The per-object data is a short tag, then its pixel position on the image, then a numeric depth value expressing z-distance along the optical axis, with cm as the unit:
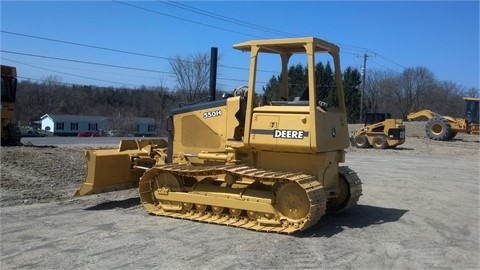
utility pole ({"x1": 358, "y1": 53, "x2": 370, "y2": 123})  5198
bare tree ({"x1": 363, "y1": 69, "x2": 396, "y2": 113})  8425
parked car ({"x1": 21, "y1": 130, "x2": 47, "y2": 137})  6266
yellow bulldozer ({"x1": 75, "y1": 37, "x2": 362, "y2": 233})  792
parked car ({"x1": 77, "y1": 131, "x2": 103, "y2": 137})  6501
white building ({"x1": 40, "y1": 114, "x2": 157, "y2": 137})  8562
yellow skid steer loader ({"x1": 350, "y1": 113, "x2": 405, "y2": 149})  3008
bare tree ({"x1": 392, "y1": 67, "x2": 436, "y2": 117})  8631
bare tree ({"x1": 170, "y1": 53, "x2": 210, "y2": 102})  5688
